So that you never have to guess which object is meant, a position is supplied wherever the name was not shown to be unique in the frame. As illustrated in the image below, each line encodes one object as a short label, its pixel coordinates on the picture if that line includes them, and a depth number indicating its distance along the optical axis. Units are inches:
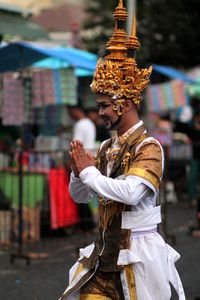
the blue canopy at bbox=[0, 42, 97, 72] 367.6
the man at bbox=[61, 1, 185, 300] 158.9
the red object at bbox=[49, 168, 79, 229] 404.5
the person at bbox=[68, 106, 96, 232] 424.2
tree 850.8
